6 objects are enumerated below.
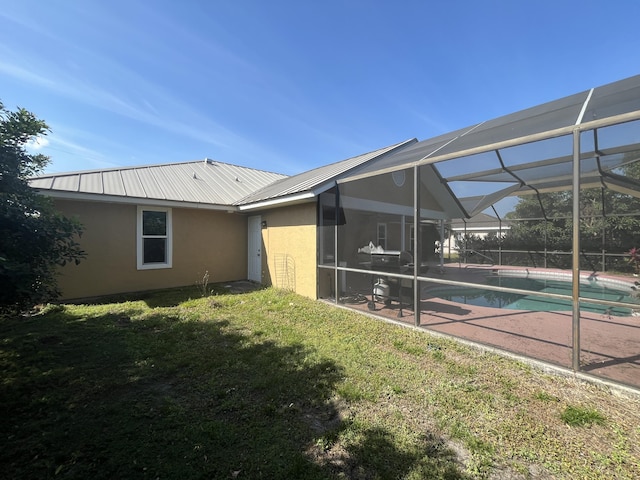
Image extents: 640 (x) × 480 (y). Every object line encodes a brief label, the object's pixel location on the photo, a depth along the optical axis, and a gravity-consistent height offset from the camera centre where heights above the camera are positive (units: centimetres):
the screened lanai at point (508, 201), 349 +52
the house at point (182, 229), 709 +38
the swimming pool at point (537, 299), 694 -166
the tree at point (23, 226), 305 +18
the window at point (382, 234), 1125 +35
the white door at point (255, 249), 930 -29
